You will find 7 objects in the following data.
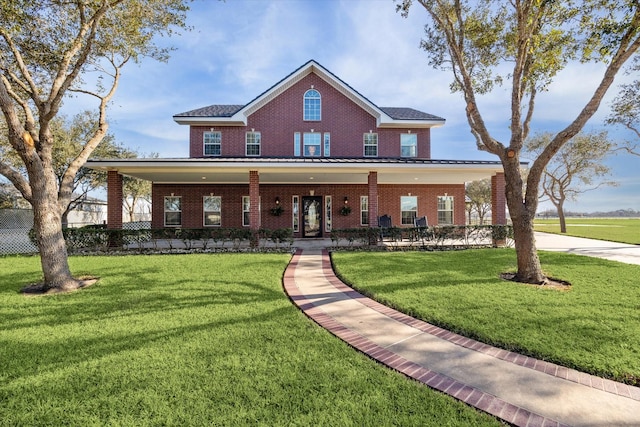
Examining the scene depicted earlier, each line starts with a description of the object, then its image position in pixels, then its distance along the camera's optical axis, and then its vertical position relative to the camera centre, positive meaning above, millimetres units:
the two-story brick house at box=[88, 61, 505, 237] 16438 +3674
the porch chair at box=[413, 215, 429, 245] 12405 -843
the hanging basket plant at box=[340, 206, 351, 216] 17016 +255
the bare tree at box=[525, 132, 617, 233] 22469 +4157
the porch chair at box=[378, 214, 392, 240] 15984 -394
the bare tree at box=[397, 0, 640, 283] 6430 +3798
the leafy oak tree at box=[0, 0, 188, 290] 6426 +4484
